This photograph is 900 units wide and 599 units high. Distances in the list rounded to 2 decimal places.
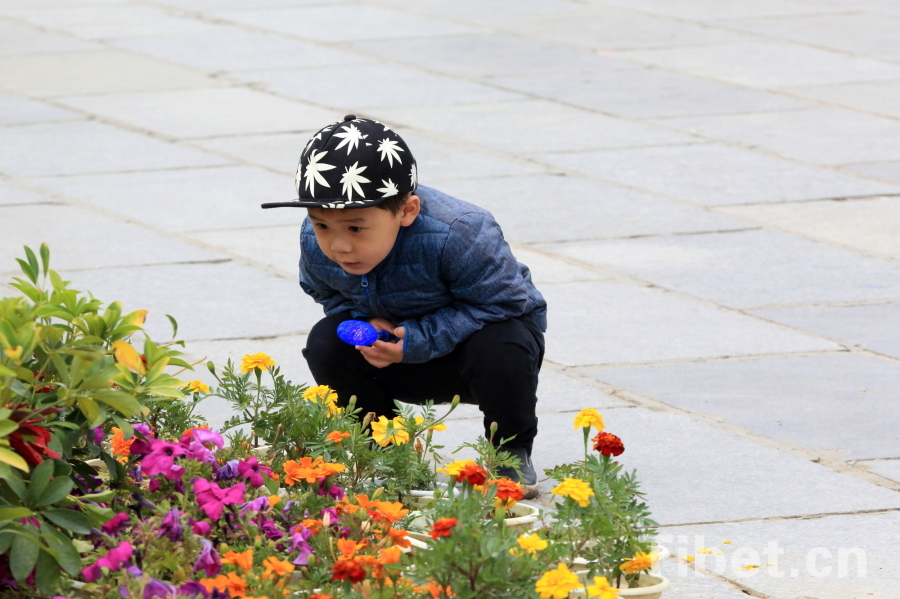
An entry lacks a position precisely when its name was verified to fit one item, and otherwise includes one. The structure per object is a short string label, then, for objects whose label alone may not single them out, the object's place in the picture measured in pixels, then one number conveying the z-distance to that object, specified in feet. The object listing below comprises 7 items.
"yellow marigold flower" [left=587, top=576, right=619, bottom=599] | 13.74
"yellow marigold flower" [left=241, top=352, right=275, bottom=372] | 18.80
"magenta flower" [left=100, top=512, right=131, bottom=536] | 15.12
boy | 19.60
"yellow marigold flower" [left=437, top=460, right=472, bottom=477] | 15.34
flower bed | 13.70
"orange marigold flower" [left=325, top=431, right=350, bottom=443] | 17.80
